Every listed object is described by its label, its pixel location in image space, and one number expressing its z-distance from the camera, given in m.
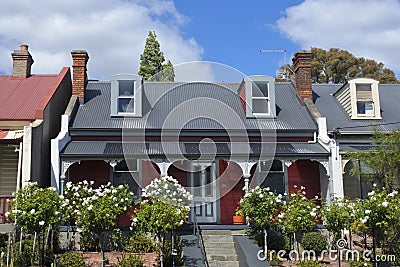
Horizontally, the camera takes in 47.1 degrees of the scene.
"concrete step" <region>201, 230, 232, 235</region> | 15.42
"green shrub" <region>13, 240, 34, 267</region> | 12.40
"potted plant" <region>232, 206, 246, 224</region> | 17.55
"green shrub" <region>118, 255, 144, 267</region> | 12.30
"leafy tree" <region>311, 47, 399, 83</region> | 38.78
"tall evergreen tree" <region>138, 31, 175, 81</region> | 37.25
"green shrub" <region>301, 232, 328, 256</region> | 14.55
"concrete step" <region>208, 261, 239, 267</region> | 13.57
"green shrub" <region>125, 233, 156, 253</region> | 14.22
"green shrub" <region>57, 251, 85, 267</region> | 12.37
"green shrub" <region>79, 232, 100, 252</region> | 14.59
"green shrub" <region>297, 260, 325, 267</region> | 12.42
